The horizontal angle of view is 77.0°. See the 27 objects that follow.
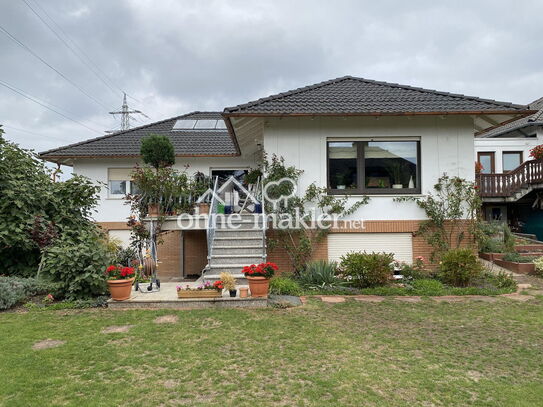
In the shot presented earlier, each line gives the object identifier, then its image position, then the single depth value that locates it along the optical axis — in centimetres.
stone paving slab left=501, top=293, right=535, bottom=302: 700
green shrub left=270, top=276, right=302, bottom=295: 732
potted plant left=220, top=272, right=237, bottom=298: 671
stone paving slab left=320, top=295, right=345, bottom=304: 690
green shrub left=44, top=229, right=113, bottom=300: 686
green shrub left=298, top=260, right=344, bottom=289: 794
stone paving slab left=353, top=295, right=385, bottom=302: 702
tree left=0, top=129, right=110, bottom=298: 696
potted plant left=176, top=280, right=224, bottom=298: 660
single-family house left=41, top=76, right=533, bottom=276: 927
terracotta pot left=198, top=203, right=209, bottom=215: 972
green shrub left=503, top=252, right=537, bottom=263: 992
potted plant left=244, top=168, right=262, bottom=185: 1160
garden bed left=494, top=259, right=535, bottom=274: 949
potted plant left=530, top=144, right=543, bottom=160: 1525
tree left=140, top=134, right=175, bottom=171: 1112
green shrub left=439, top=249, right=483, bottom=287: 780
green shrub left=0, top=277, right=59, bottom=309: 645
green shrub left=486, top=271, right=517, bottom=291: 773
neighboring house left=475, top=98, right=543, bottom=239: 1606
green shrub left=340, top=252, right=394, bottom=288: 770
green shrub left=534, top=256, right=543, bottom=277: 904
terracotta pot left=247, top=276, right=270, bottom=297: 667
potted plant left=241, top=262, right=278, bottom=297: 668
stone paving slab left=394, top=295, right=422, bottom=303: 701
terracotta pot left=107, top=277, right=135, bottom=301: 659
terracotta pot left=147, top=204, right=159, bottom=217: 906
